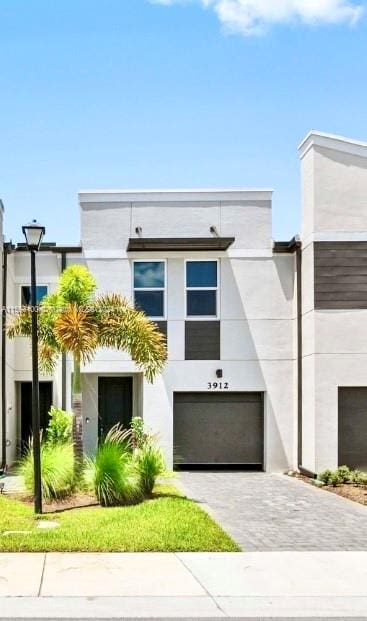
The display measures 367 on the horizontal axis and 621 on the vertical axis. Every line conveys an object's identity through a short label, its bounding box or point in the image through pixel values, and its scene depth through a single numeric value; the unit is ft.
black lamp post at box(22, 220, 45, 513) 43.09
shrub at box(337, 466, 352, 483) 58.75
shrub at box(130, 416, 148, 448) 52.52
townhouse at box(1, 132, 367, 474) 67.21
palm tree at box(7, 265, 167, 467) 48.80
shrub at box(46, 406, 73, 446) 61.87
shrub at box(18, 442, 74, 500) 46.65
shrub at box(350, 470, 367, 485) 58.49
